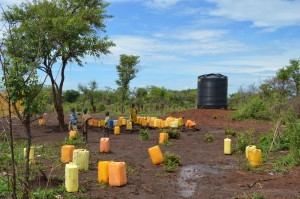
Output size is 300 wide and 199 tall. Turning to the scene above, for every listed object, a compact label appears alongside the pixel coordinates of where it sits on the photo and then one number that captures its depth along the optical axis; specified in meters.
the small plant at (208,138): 16.95
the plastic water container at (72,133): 16.23
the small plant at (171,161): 11.16
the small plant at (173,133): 18.02
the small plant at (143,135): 17.67
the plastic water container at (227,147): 13.26
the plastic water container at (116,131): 20.91
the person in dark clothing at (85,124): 16.51
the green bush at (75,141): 15.39
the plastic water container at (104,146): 13.69
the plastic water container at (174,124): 22.11
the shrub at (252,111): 26.30
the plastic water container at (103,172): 8.96
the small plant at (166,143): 15.78
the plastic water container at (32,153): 10.94
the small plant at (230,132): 18.73
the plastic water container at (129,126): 22.83
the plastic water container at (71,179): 8.17
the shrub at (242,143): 13.31
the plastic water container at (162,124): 23.30
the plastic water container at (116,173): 8.77
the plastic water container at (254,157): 10.95
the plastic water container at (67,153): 11.51
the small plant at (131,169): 10.58
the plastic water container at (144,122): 24.83
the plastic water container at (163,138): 16.12
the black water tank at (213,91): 31.31
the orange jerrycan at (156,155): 11.38
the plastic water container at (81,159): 10.22
